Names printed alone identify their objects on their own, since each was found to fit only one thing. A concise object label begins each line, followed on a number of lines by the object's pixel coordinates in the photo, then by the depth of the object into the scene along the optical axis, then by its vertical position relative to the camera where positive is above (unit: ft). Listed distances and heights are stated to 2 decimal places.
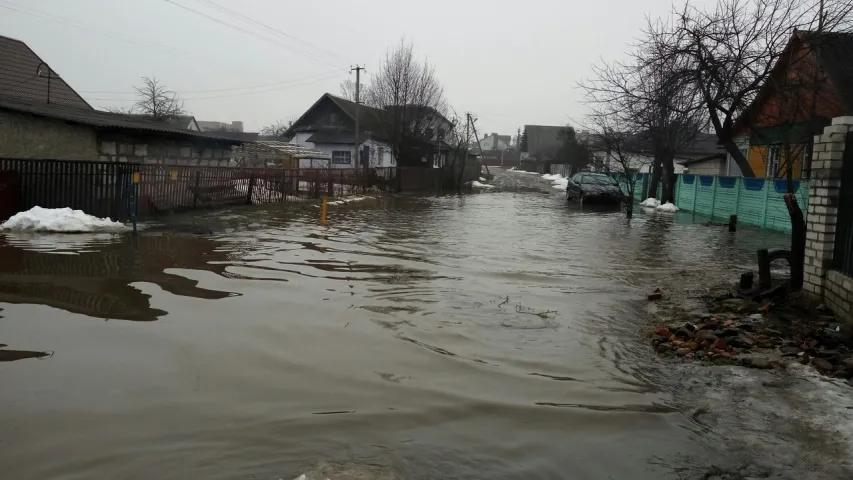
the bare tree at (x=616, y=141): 80.68 +7.91
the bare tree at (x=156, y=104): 165.58 +18.16
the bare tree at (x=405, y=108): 134.31 +16.59
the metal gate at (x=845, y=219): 22.17 -0.43
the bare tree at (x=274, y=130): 317.11 +25.56
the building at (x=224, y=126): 311.97 +25.97
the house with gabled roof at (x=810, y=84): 48.75 +9.84
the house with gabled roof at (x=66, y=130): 53.67 +3.91
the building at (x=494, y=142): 513.04 +38.82
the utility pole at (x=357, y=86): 137.28 +21.54
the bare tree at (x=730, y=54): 52.19 +12.30
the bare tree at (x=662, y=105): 56.18 +9.47
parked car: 96.78 +0.78
